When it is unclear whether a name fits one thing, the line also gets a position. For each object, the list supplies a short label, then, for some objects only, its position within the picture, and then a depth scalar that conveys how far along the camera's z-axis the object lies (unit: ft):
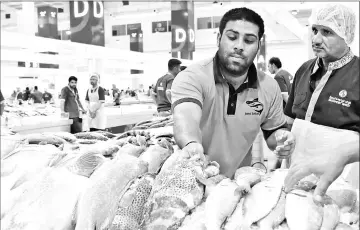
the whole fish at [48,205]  4.09
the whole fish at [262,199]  3.76
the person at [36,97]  39.44
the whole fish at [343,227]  3.52
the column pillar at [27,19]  27.32
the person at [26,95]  41.32
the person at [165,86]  17.78
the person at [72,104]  23.62
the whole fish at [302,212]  3.52
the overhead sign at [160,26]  56.13
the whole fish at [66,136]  6.92
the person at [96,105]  23.59
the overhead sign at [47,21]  26.89
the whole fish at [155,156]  5.32
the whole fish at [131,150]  5.64
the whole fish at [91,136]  7.46
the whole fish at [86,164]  4.98
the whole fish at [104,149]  5.55
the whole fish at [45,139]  6.51
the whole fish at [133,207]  3.99
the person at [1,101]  15.69
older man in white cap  6.29
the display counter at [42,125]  16.98
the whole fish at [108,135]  7.98
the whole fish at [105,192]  4.10
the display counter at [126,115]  25.52
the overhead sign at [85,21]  22.00
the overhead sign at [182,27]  31.22
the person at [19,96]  42.02
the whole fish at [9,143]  4.46
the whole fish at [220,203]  3.79
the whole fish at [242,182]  3.83
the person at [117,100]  31.04
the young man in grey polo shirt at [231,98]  5.90
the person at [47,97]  42.52
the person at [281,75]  18.91
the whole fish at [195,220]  3.79
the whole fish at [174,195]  3.86
